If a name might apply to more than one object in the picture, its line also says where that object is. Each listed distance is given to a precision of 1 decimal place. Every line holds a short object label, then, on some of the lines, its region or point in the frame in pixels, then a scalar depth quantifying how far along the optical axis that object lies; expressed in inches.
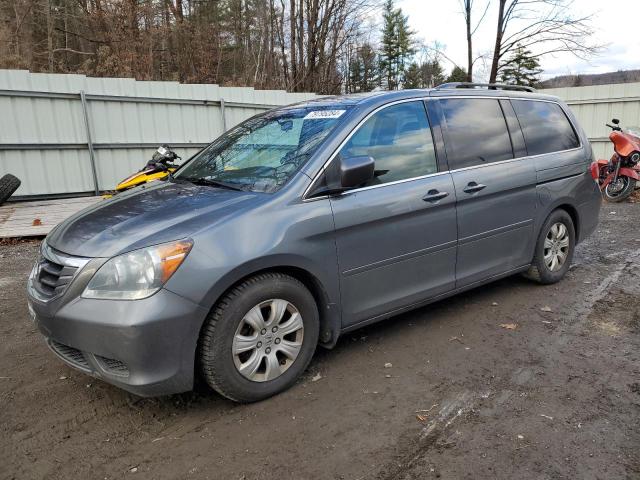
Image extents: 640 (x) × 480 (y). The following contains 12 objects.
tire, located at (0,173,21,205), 339.3
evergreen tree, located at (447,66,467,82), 1404.0
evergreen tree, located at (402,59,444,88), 1802.4
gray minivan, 99.7
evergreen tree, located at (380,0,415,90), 1934.1
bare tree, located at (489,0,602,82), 629.3
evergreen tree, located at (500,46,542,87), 658.8
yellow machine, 297.9
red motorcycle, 382.3
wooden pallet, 285.0
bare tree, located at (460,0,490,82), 658.8
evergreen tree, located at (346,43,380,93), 1044.4
